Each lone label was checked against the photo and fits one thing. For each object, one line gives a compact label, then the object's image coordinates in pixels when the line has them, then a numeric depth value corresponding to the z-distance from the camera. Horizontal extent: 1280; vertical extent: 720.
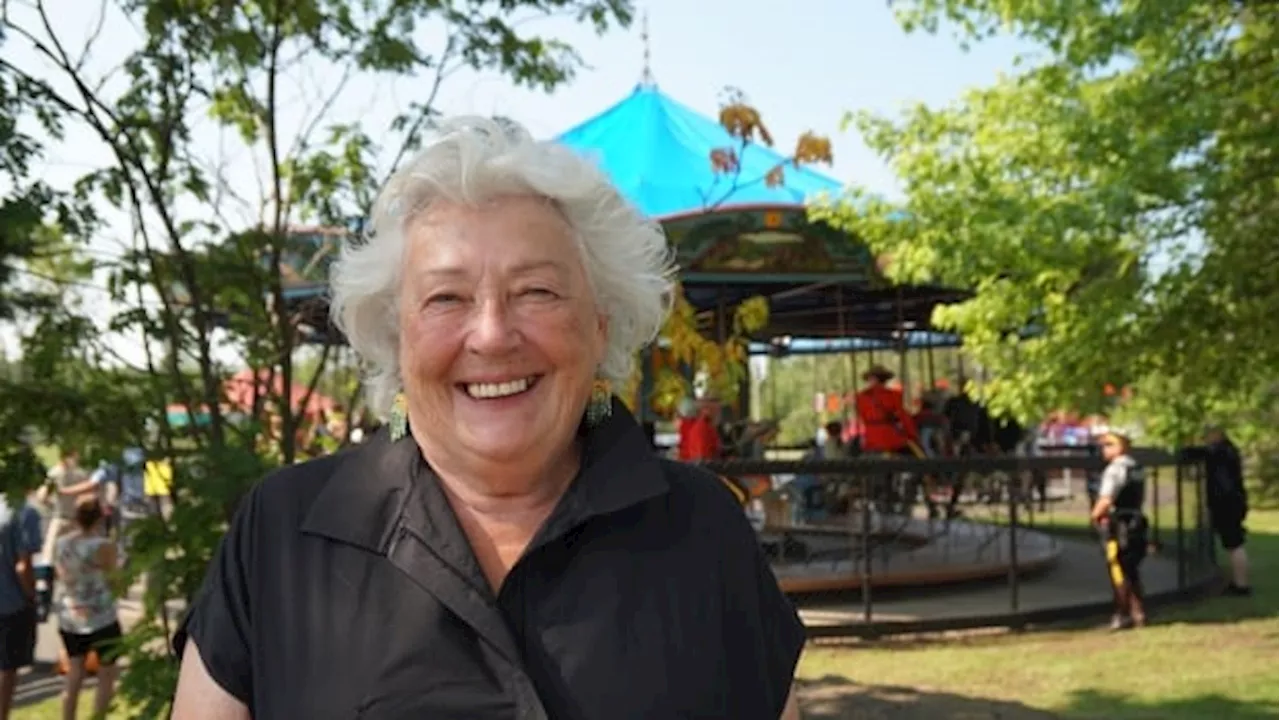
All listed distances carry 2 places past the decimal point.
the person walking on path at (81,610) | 7.57
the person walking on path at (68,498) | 9.14
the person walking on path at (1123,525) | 10.72
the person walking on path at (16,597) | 7.51
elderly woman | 1.80
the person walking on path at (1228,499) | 12.70
